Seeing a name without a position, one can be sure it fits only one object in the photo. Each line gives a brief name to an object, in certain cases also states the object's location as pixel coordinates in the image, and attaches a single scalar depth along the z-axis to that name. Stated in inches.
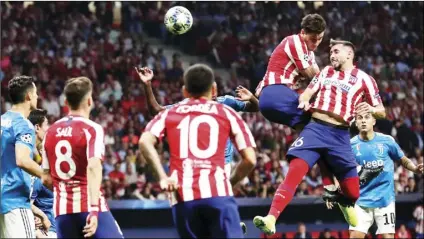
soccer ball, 448.1
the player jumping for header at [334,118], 404.5
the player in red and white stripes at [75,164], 315.3
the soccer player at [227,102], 417.4
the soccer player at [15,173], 368.2
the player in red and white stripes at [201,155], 301.7
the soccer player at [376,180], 519.5
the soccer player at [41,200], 408.8
